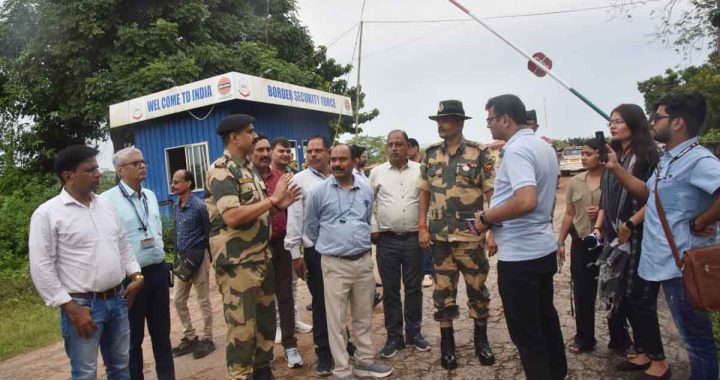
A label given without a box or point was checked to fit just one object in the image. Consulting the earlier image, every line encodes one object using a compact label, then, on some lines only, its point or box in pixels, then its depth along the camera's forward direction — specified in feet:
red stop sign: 28.73
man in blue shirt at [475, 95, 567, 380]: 8.59
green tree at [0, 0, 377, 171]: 47.06
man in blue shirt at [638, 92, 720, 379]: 8.00
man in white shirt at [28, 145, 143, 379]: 8.14
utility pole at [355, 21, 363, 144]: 39.70
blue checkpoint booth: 33.40
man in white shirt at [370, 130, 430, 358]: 13.08
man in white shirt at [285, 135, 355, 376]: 11.74
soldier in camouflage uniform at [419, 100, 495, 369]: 11.75
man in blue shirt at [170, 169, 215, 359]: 14.55
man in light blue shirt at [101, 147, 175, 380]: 10.71
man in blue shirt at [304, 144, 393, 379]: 10.88
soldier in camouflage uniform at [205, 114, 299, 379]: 9.36
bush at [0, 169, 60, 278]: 29.73
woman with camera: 11.64
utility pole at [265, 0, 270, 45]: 58.07
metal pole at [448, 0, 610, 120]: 27.55
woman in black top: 9.61
